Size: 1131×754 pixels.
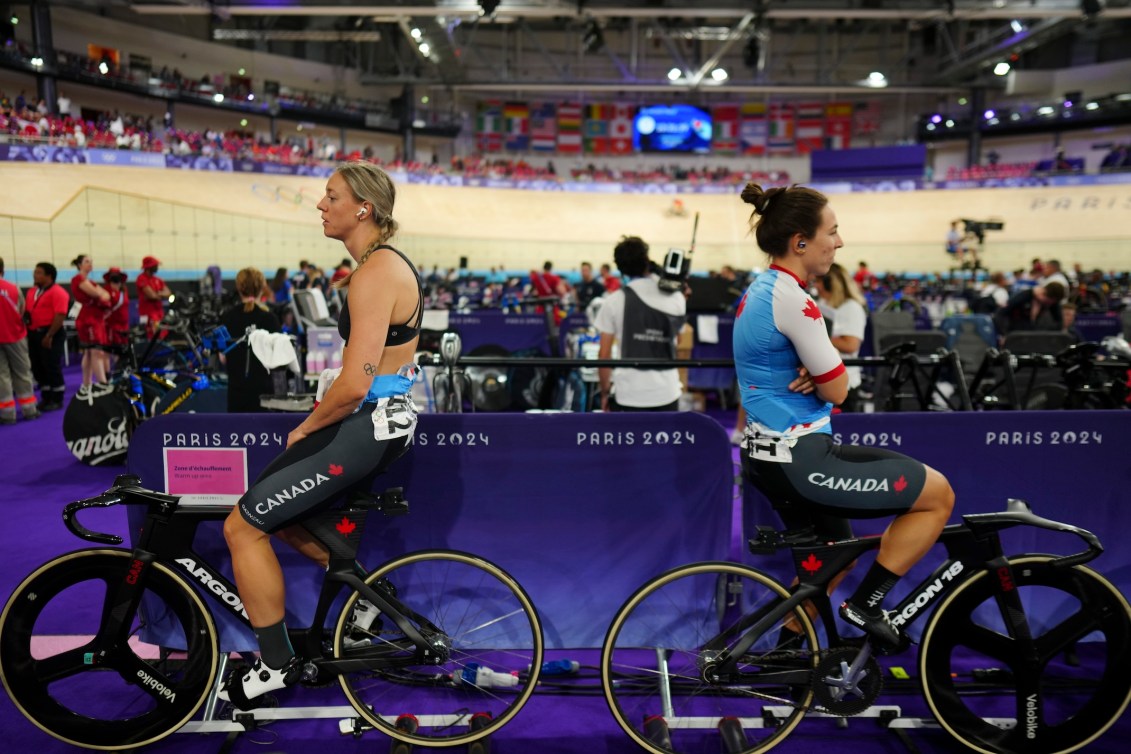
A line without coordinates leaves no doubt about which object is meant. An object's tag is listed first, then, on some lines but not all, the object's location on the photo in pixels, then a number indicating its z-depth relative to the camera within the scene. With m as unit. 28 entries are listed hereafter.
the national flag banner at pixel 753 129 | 39.31
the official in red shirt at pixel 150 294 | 10.52
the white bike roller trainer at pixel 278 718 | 2.64
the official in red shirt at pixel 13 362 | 8.15
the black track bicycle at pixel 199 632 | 2.53
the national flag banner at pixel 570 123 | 39.62
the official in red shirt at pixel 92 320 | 9.07
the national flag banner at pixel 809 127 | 39.16
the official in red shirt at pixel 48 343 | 9.08
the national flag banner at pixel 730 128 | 39.62
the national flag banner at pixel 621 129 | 39.62
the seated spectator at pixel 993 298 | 12.04
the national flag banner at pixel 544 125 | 39.56
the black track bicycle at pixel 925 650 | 2.47
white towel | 4.81
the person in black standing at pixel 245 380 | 5.20
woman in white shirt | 4.97
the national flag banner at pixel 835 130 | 38.94
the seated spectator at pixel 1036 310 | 7.53
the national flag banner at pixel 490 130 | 39.47
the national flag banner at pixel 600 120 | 39.78
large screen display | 38.41
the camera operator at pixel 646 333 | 4.64
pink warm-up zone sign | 2.97
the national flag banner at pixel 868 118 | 38.47
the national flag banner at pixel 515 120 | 39.47
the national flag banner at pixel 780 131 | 39.31
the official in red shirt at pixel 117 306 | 9.45
